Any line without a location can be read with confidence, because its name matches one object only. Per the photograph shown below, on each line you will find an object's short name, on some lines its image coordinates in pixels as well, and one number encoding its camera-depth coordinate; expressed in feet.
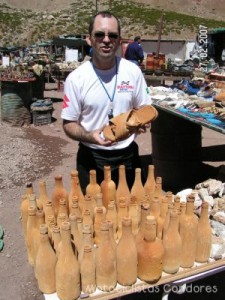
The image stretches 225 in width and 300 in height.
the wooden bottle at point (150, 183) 8.41
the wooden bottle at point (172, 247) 6.27
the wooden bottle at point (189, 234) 6.49
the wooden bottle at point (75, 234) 6.26
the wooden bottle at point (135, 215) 6.98
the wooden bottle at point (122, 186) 8.07
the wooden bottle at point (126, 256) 5.96
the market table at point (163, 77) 26.50
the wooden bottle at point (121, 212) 7.07
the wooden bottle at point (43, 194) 7.73
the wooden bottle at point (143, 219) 6.29
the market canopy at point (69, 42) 64.19
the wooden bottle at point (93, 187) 7.82
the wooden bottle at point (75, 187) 7.92
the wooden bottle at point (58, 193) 7.78
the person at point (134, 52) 36.76
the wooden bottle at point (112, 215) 7.02
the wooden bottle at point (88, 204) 7.31
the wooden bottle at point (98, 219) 6.73
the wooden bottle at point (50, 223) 6.51
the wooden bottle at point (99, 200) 7.18
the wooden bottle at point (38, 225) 6.47
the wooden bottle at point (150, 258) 5.99
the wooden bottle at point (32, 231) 6.59
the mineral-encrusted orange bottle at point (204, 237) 6.61
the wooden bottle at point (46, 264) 5.91
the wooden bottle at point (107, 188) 7.93
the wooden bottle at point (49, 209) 7.10
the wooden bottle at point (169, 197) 7.33
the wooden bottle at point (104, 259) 5.83
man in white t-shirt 7.43
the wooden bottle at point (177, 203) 6.84
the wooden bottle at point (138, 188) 8.23
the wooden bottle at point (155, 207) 7.10
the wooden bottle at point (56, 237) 6.10
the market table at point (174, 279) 5.91
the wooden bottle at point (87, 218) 6.73
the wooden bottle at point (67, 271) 5.70
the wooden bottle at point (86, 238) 5.75
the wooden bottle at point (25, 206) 7.30
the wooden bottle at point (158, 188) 7.90
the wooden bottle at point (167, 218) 6.63
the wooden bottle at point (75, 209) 7.02
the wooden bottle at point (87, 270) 5.78
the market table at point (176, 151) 16.40
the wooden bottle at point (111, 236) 6.02
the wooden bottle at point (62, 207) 7.12
